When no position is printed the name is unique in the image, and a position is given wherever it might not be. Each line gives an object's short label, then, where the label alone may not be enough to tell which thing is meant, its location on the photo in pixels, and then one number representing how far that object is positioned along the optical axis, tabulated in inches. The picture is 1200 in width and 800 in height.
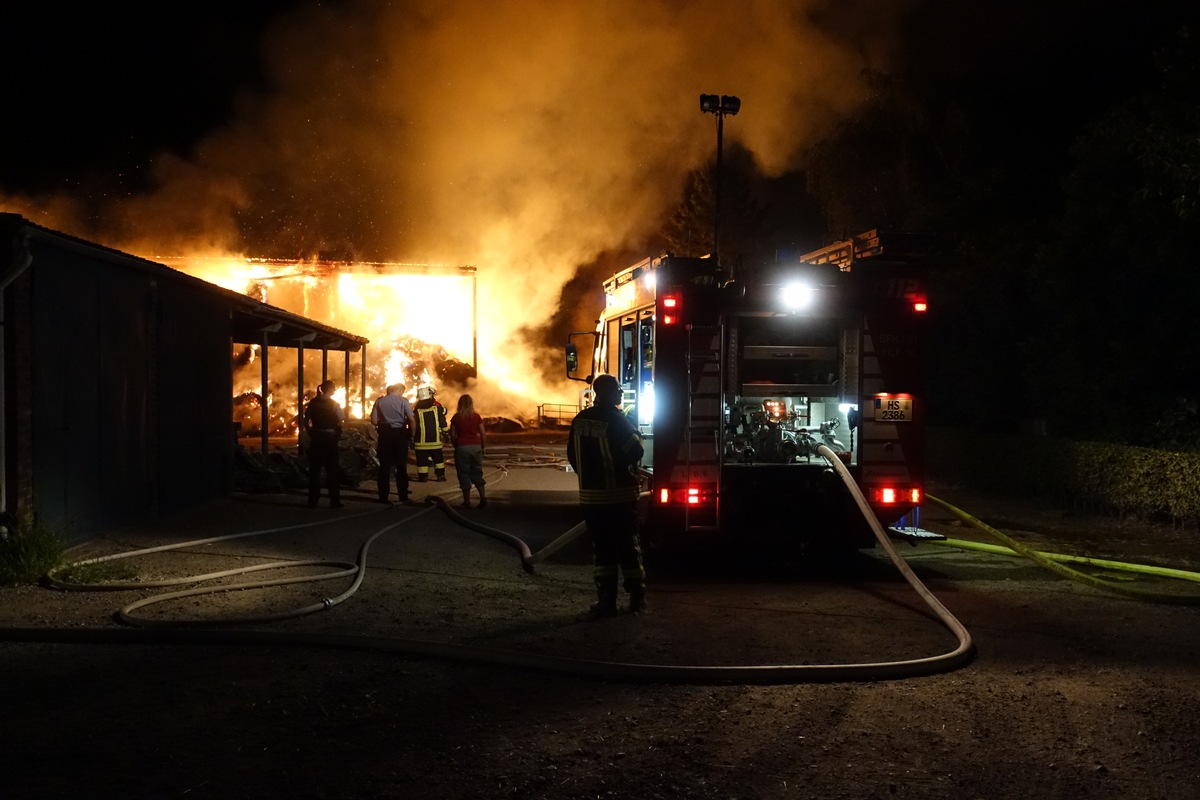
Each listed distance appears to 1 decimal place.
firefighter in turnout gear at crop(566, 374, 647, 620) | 281.9
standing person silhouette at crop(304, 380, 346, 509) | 502.3
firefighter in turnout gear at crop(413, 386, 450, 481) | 574.2
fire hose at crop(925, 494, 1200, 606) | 298.5
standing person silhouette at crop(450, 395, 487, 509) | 510.3
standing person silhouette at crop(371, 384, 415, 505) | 547.2
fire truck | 338.6
